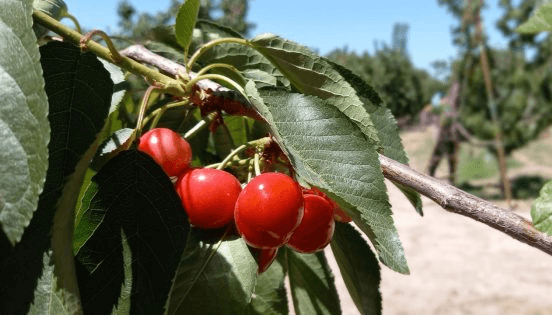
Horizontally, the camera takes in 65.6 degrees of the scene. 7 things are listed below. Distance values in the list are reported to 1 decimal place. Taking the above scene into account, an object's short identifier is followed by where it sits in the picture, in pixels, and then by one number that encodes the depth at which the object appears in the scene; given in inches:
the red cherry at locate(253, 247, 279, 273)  6.6
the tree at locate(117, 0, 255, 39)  343.2
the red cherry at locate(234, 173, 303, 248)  5.9
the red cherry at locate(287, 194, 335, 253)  6.5
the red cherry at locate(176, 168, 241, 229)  6.1
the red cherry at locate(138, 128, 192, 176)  6.3
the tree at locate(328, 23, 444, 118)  441.7
